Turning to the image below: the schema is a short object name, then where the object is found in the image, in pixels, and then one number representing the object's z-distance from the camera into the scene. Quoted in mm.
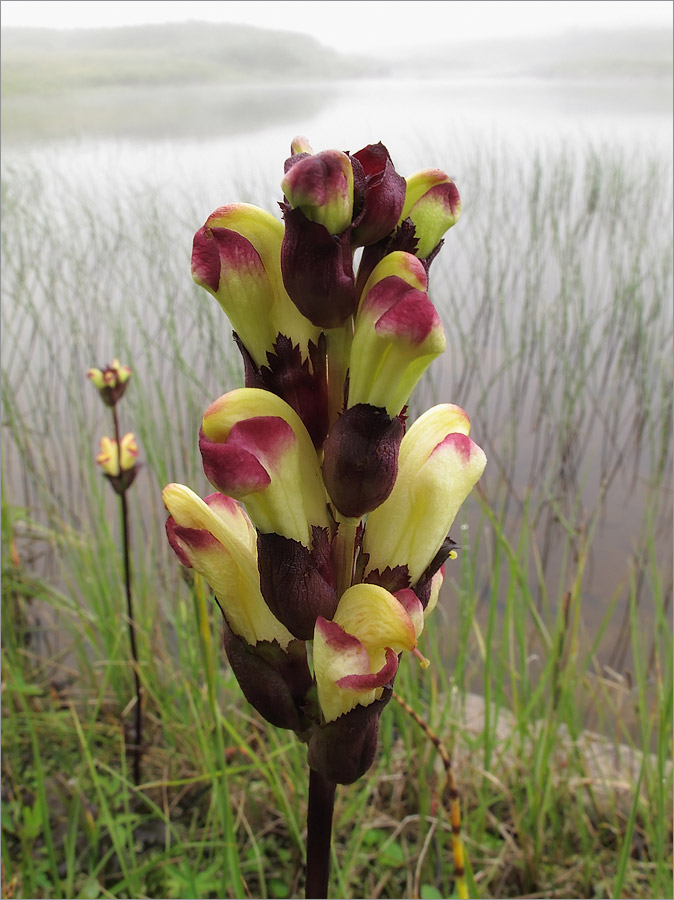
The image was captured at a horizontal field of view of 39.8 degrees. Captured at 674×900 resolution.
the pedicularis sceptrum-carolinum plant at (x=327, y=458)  125
